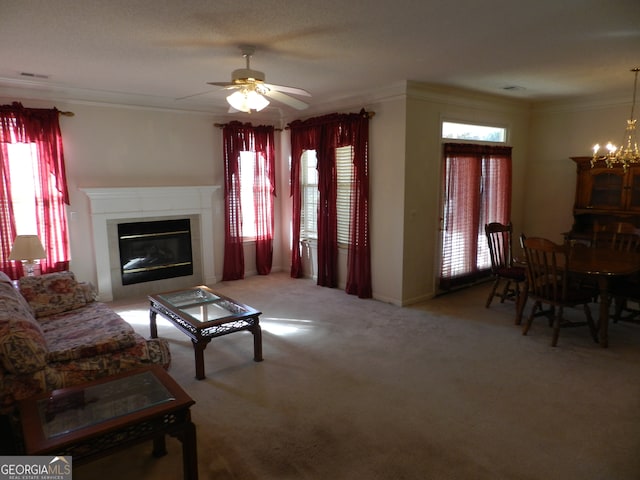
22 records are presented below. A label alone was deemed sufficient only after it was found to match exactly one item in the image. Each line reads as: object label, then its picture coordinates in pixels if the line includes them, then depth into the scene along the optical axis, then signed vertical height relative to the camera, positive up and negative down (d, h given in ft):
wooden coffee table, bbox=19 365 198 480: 5.87 -3.28
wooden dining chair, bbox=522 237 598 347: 12.12 -2.91
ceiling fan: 9.85 +2.51
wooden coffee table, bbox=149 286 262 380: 10.61 -3.30
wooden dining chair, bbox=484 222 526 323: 15.10 -2.90
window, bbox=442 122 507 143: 17.03 +2.44
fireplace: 16.96 -1.01
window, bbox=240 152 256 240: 20.51 +0.04
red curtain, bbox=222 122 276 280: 19.81 +0.07
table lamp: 13.55 -1.63
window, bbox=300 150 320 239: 20.08 -0.15
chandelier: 15.55 +1.26
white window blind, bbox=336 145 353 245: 17.68 +0.13
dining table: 11.82 -2.28
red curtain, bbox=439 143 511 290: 17.20 -0.46
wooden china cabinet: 17.02 -0.35
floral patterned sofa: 7.32 -3.12
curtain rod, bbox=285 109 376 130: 16.26 +2.99
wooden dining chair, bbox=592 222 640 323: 13.20 -2.24
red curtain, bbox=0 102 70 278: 14.79 +0.52
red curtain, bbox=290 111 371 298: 16.93 +0.18
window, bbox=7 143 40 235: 15.10 +0.53
